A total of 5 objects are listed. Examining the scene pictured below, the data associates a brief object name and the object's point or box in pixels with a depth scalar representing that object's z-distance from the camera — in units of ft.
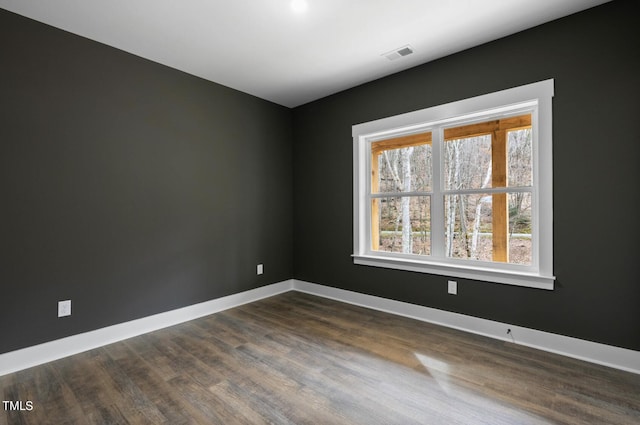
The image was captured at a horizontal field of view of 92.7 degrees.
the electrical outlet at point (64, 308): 8.24
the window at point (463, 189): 8.71
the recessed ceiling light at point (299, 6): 7.39
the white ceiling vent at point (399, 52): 9.48
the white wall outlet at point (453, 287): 9.91
